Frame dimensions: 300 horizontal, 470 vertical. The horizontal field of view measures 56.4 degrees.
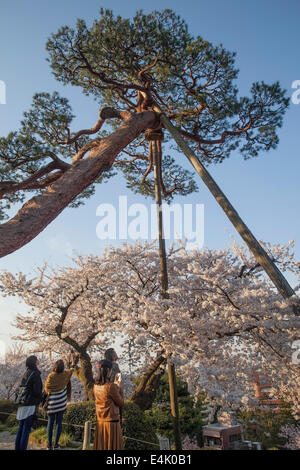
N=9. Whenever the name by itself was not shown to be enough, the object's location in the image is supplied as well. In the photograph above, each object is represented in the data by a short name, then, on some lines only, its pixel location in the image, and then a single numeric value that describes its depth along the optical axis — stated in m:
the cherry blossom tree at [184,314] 4.97
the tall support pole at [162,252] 5.73
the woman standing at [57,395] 4.55
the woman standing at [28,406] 4.09
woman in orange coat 3.48
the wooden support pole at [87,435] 5.20
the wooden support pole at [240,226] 4.11
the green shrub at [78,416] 7.35
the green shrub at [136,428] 6.29
